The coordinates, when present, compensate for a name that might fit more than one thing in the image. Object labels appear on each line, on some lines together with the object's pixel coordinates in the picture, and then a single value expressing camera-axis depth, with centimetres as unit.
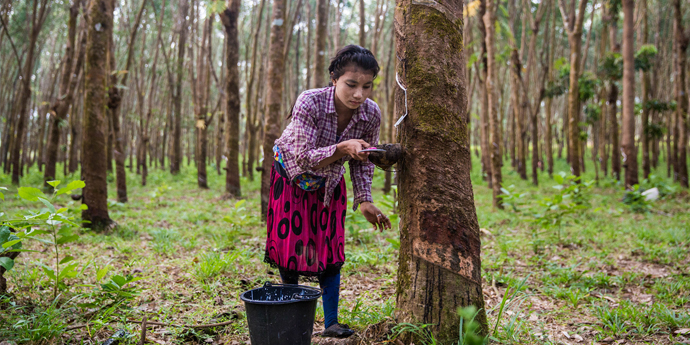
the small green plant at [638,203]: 682
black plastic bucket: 182
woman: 201
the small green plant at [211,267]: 325
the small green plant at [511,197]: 529
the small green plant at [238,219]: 437
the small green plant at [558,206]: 450
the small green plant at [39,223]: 193
